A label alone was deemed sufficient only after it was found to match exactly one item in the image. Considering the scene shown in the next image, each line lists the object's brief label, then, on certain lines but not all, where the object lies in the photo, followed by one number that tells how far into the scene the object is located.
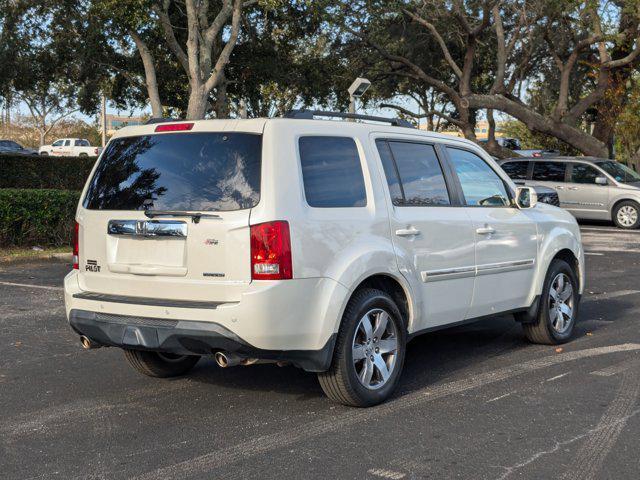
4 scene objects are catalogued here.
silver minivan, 21.33
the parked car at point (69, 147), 59.06
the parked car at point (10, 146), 52.02
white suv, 4.91
